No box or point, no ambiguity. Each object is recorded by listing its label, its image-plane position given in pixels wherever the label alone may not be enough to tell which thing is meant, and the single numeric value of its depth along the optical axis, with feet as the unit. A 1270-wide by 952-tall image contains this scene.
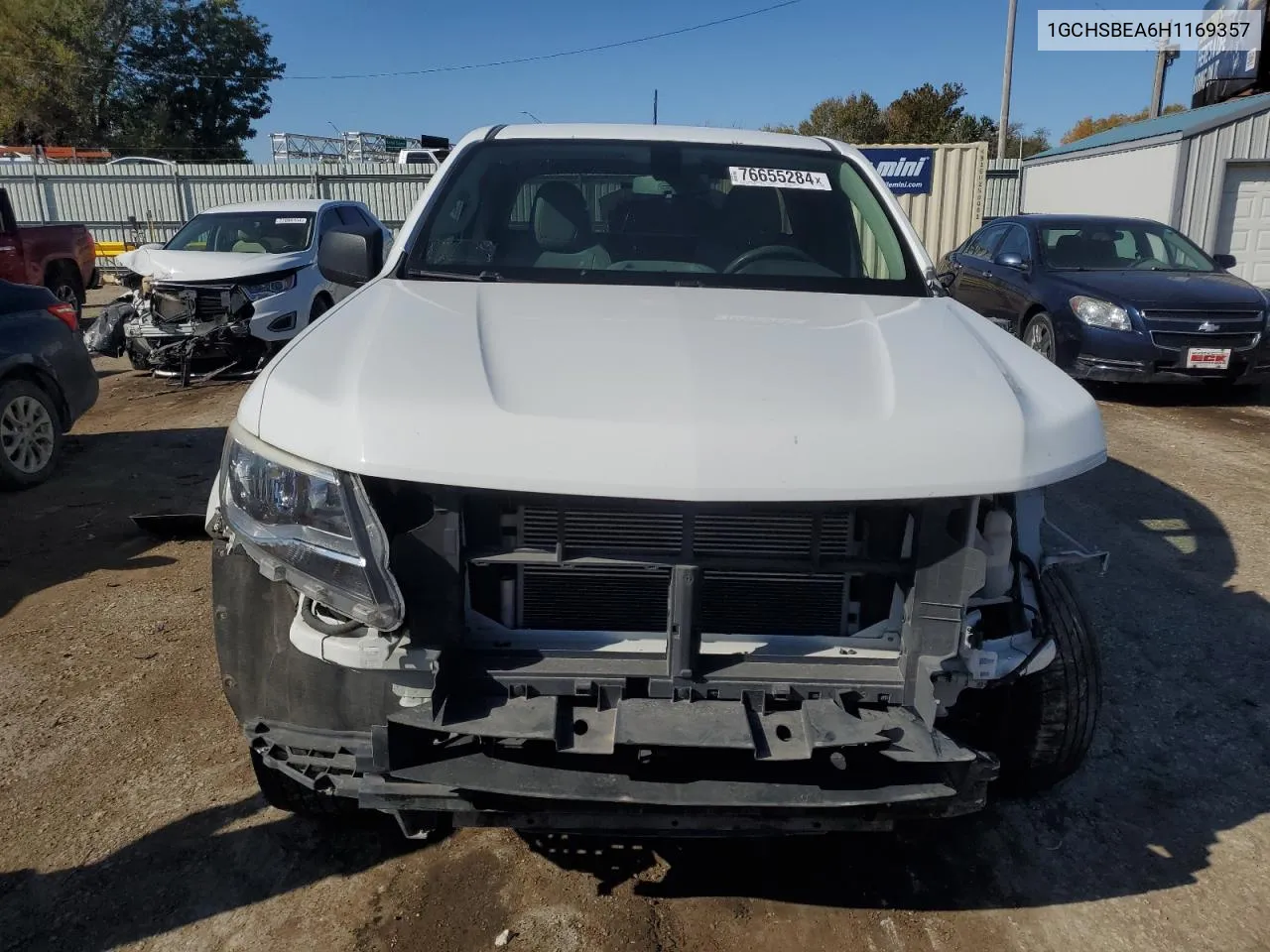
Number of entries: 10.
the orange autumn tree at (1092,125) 170.71
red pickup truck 38.11
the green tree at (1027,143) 147.84
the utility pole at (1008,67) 77.46
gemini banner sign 54.49
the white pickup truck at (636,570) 6.12
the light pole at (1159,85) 102.63
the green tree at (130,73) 116.57
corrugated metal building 50.39
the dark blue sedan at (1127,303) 26.20
